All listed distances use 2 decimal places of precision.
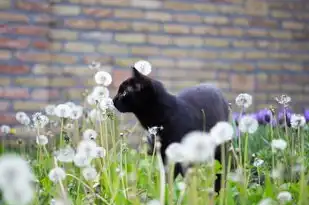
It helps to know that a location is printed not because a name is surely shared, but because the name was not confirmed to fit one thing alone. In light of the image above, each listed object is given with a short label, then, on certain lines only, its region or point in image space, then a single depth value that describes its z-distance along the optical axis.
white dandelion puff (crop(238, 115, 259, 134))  2.17
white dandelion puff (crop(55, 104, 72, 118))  2.63
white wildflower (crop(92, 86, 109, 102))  2.79
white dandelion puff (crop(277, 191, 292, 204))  2.08
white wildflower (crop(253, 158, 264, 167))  2.56
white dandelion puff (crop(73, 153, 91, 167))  2.14
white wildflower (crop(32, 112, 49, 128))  2.62
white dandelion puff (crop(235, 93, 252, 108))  2.41
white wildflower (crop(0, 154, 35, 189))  1.49
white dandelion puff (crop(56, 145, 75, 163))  2.29
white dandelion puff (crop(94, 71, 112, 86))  2.81
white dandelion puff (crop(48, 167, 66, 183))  2.09
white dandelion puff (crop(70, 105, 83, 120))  2.70
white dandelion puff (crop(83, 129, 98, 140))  2.68
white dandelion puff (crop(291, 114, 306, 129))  2.52
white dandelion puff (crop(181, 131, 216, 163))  1.59
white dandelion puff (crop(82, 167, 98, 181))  2.17
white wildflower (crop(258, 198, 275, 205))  1.95
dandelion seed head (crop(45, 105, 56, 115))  3.20
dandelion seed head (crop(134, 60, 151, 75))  2.88
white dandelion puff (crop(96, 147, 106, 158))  2.34
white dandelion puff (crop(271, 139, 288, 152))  2.13
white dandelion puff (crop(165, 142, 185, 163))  1.88
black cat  2.86
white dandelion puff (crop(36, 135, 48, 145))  2.62
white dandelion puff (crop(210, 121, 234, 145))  1.89
